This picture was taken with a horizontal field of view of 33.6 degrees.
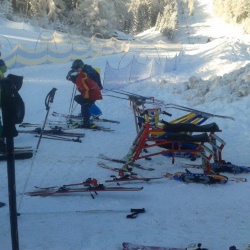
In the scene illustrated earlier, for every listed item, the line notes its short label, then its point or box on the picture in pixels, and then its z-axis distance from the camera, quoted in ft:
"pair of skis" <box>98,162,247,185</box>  20.61
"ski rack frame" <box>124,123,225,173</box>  22.16
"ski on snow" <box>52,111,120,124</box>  35.46
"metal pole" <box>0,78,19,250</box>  10.38
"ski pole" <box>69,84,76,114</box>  38.94
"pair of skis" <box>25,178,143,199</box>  18.55
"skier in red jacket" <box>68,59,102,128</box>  32.22
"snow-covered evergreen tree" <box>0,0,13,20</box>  154.08
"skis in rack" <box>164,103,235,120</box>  24.68
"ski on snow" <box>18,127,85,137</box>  29.66
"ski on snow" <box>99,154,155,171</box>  22.90
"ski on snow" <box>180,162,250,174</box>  22.62
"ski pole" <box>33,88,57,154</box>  16.88
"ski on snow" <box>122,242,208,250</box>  13.48
